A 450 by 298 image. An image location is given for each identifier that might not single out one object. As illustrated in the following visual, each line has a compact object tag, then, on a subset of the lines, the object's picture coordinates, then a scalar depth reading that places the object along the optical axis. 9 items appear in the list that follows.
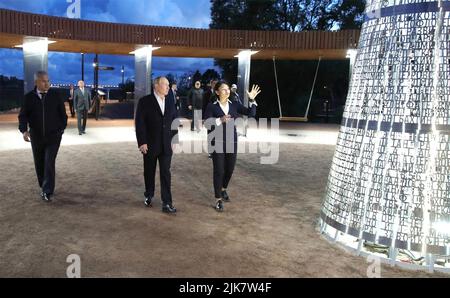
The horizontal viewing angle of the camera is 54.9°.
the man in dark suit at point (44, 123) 6.00
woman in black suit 5.80
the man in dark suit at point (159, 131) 5.60
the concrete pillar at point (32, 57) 14.91
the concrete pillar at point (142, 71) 18.03
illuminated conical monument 4.03
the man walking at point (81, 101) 13.53
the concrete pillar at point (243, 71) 18.39
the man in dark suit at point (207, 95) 13.07
